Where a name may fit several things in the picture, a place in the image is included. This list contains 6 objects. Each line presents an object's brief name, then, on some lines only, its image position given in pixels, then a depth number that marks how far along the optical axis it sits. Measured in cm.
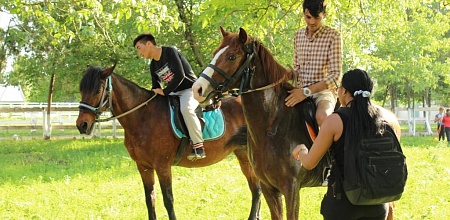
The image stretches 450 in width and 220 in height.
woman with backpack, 335
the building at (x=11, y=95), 6500
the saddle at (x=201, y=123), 679
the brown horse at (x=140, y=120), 643
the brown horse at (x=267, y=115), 452
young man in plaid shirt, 485
